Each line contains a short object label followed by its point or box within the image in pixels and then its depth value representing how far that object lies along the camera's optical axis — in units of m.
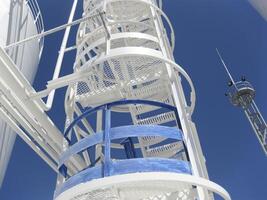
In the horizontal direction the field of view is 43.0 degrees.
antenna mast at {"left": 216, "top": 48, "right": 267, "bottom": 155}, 17.20
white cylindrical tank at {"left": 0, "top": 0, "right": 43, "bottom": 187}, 8.74
